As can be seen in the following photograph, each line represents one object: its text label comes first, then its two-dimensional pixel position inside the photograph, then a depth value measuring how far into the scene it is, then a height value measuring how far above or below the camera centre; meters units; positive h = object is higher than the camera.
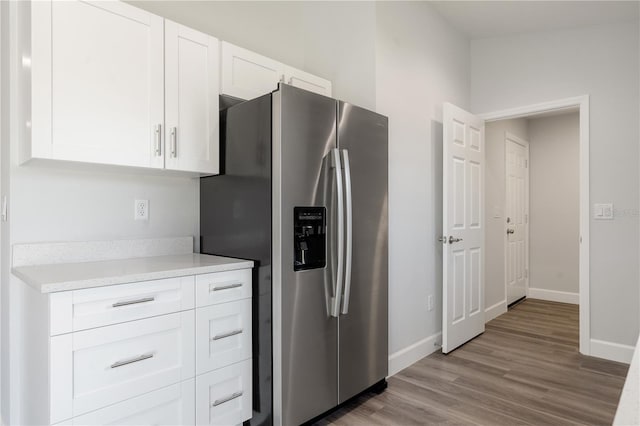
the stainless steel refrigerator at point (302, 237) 1.90 -0.14
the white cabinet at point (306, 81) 2.62 +0.91
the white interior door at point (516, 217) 4.81 -0.09
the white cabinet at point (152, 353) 1.41 -0.59
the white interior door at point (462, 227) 3.16 -0.15
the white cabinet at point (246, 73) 2.25 +0.84
